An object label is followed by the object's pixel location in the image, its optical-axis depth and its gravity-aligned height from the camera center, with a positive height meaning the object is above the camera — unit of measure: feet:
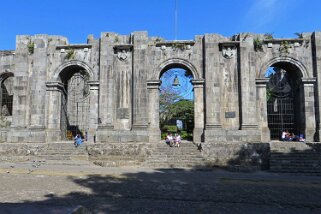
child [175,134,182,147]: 47.26 -2.06
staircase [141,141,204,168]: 42.16 -4.35
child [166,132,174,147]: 48.00 -2.00
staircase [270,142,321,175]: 39.45 -4.28
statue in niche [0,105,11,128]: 66.61 +2.52
